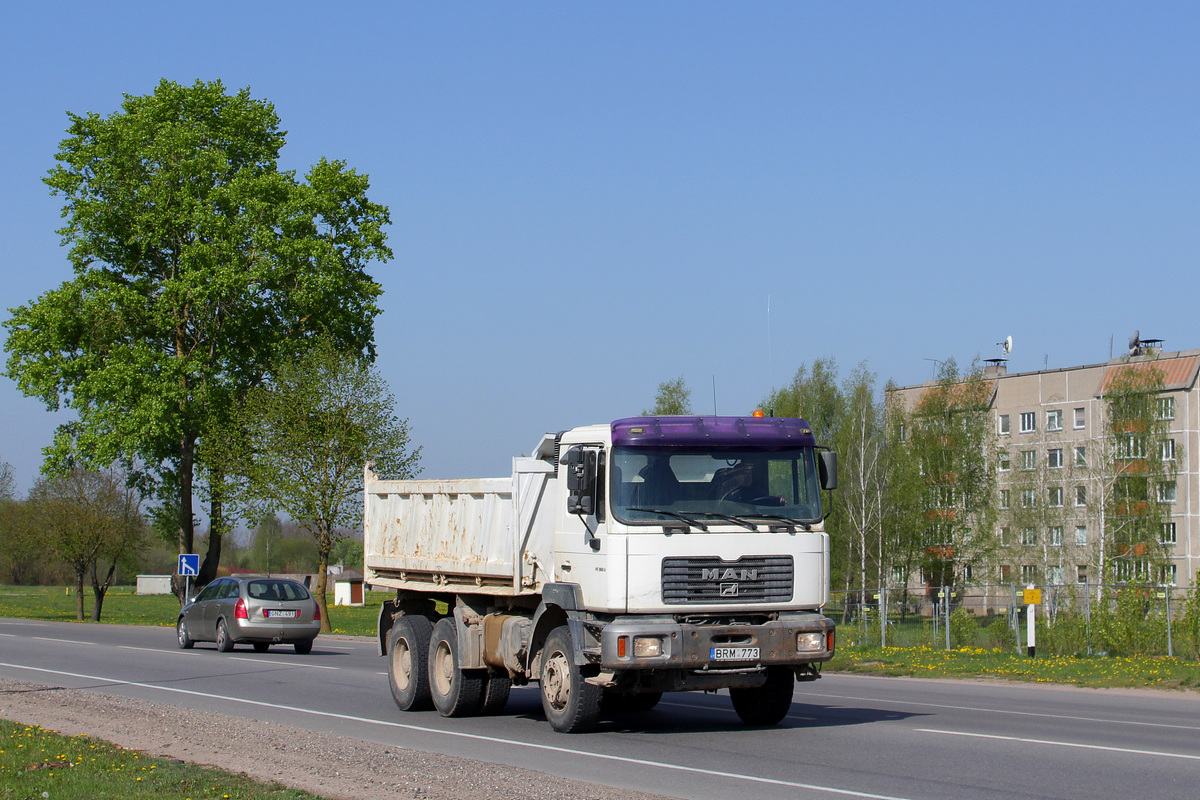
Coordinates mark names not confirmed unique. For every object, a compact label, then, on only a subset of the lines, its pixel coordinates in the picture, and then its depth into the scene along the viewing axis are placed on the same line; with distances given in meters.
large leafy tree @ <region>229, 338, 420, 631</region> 38.81
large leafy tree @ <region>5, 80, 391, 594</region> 41.06
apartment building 62.62
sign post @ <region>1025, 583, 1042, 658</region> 24.66
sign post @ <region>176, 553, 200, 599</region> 41.16
